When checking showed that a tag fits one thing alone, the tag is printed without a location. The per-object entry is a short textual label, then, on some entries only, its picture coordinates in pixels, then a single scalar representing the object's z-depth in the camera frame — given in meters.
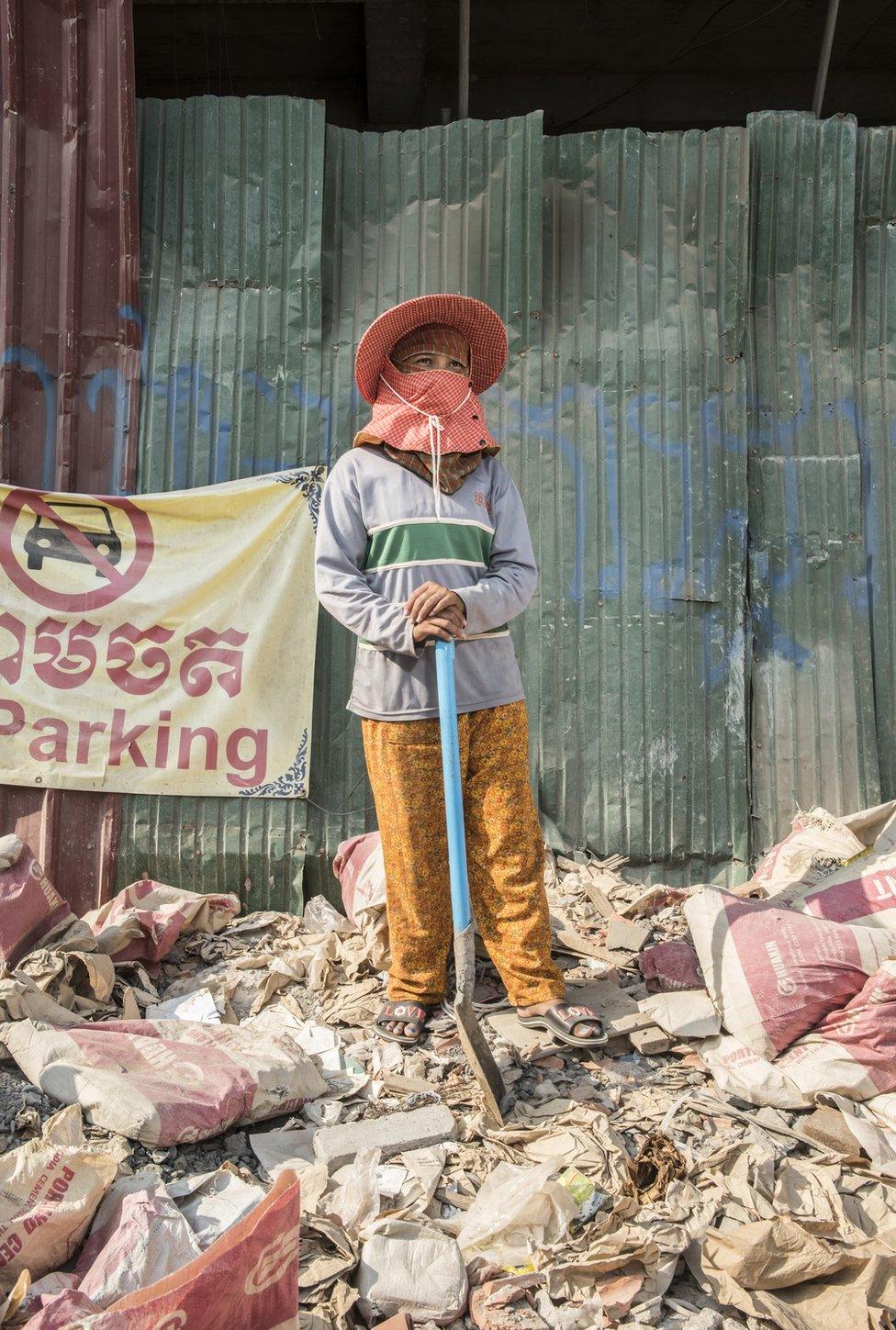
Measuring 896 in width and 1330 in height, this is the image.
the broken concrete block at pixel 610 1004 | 3.23
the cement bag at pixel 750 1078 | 2.87
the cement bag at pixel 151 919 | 3.81
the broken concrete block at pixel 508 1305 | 2.12
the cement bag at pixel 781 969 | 3.04
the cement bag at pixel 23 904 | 3.57
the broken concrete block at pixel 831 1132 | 2.68
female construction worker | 3.21
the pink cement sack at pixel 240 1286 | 1.76
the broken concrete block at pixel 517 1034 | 3.09
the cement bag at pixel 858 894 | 3.45
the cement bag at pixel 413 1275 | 2.18
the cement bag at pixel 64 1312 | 1.85
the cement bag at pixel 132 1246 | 2.08
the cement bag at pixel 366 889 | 3.77
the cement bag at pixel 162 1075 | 2.65
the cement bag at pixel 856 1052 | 2.85
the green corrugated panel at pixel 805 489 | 4.62
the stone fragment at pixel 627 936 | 3.82
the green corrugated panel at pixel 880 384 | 4.70
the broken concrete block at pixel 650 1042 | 3.13
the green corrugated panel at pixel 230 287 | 4.62
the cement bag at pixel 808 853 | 4.12
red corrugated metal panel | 4.50
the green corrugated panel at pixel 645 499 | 4.58
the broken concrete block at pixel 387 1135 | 2.65
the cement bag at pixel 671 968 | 3.47
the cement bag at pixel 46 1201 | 2.12
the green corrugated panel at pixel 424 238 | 4.63
